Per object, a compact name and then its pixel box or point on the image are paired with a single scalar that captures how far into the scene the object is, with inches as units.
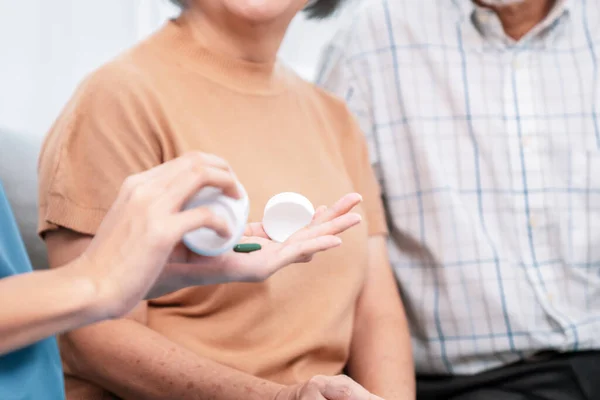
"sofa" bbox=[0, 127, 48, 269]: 53.3
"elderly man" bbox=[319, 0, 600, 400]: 57.3
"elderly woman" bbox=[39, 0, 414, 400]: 46.2
